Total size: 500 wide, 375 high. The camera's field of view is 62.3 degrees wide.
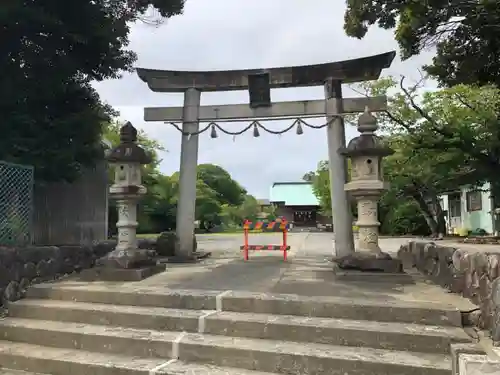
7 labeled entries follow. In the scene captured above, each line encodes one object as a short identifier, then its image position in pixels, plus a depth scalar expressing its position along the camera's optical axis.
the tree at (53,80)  6.91
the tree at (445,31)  8.18
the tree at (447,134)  12.30
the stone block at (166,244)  9.55
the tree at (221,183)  40.72
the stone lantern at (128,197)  6.41
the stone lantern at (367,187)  6.36
